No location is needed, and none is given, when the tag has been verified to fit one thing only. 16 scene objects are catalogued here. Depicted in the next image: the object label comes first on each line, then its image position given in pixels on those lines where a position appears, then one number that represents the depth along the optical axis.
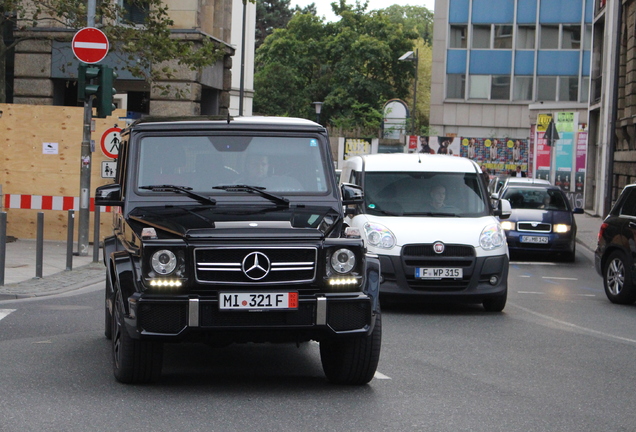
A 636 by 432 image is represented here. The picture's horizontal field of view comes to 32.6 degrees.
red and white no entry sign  17.38
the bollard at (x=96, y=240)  17.06
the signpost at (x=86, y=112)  17.39
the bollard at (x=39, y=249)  14.62
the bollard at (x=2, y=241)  13.47
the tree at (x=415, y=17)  130.88
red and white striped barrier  20.69
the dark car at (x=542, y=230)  22.19
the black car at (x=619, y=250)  14.17
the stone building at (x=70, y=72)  28.19
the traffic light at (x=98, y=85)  17.39
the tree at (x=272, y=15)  114.00
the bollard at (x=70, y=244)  15.98
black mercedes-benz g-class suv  6.91
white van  12.44
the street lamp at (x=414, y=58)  72.26
